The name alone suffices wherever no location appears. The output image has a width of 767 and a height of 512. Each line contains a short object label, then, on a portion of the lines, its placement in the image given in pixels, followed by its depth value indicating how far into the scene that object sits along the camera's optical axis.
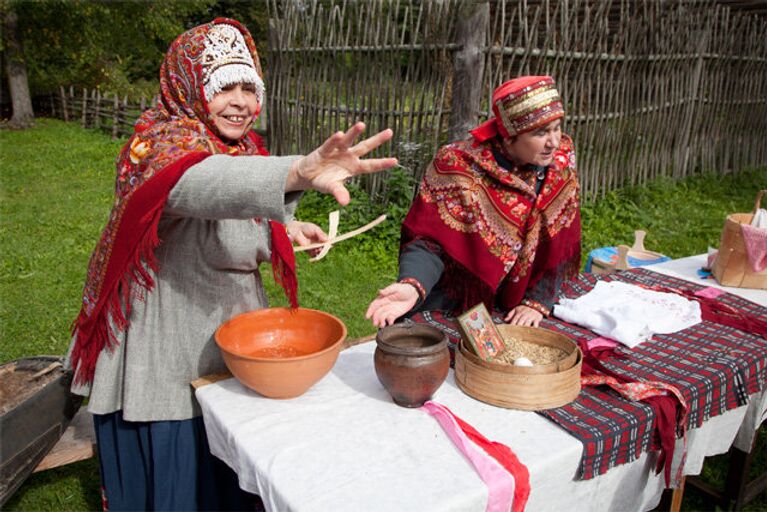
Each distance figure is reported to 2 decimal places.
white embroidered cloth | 2.16
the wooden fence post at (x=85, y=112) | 14.16
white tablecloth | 1.34
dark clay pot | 1.60
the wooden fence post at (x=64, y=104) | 15.49
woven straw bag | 2.73
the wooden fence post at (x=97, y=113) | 13.92
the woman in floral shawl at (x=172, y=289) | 1.68
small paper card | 1.81
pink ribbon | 1.37
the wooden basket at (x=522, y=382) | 1.66
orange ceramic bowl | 1.62
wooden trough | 2.07
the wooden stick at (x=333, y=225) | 1.90
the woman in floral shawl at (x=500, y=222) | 2.37
